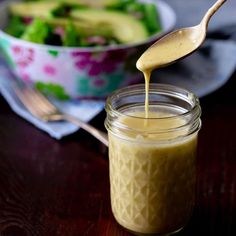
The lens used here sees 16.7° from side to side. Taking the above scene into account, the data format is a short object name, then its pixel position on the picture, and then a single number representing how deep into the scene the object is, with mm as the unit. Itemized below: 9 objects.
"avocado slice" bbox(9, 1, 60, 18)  932
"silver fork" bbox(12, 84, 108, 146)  791
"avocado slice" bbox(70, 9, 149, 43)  891
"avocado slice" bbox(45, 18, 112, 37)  893
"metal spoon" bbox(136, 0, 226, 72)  592
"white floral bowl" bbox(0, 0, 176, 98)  831
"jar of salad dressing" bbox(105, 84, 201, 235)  596
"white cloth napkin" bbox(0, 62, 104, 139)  806
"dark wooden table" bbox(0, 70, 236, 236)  642
